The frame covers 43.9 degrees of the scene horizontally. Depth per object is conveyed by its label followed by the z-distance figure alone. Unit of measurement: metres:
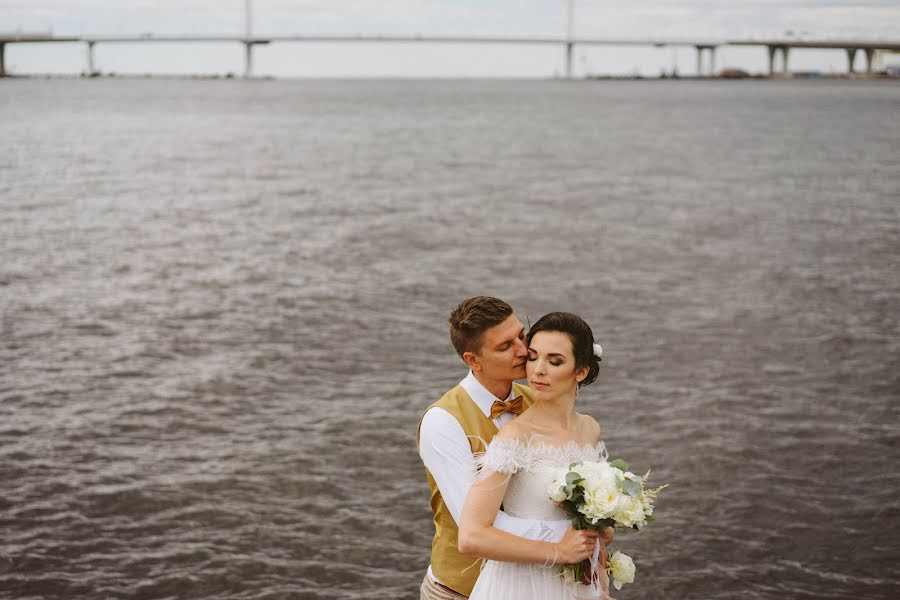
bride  3.95
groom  4.09
